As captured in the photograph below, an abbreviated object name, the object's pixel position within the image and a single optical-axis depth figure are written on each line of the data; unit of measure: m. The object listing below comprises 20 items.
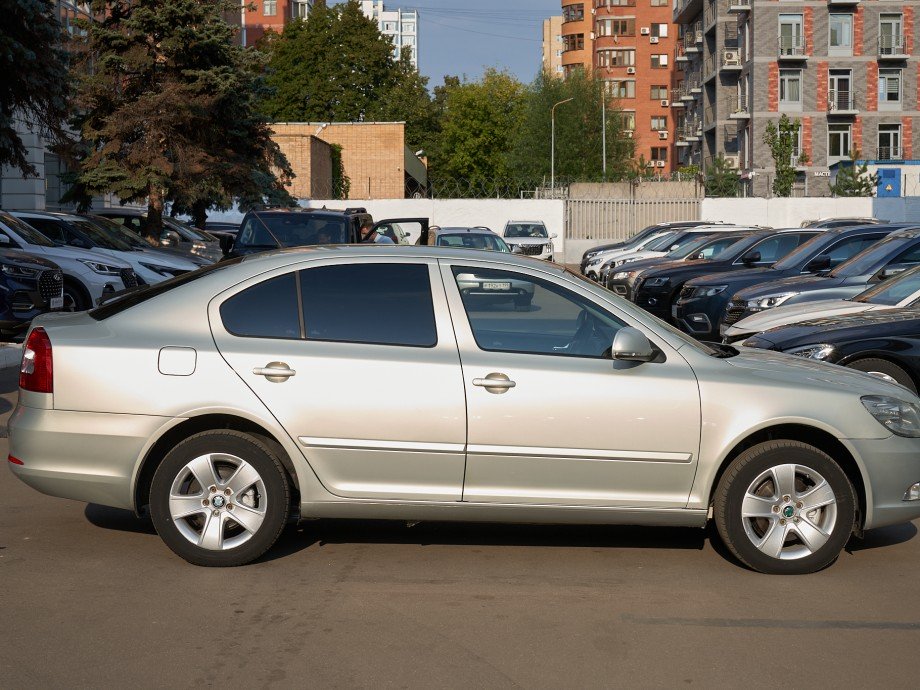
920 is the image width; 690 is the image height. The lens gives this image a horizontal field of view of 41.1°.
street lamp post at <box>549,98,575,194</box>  67.86
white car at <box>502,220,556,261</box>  39.69
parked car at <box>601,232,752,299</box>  24.98
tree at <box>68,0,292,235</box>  30.34
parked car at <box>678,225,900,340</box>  16.80
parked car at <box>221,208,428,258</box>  16.86
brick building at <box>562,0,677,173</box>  103.25
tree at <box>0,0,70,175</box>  20.31
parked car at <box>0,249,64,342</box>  16.30
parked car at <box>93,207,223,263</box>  28.50
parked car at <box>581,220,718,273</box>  36.78
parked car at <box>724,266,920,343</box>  11.94
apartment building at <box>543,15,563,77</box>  162.00
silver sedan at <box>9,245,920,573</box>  5.99
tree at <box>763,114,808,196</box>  57.72
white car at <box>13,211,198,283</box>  20.42
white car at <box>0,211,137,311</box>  18.59
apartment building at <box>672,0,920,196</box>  65.75
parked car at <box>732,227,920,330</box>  14.57
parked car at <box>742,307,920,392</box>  9.78
